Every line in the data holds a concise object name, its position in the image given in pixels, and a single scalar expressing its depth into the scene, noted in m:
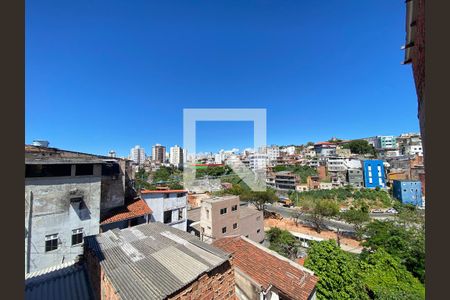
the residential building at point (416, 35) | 3.16
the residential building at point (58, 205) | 6.87
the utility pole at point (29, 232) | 6.76
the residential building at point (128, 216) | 8.82
